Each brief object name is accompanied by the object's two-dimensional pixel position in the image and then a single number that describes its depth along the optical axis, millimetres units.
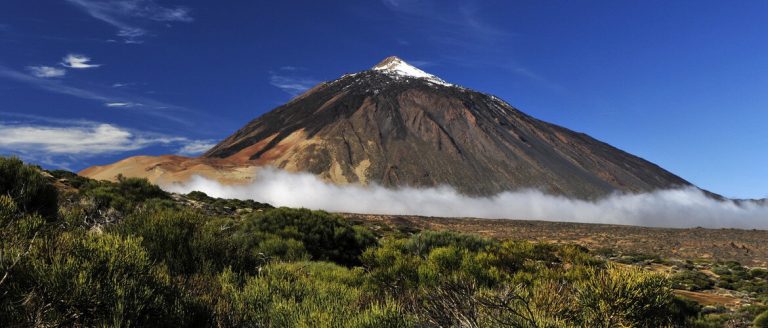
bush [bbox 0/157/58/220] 11391
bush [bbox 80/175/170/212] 17562
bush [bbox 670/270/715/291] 20828
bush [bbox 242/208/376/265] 15789
